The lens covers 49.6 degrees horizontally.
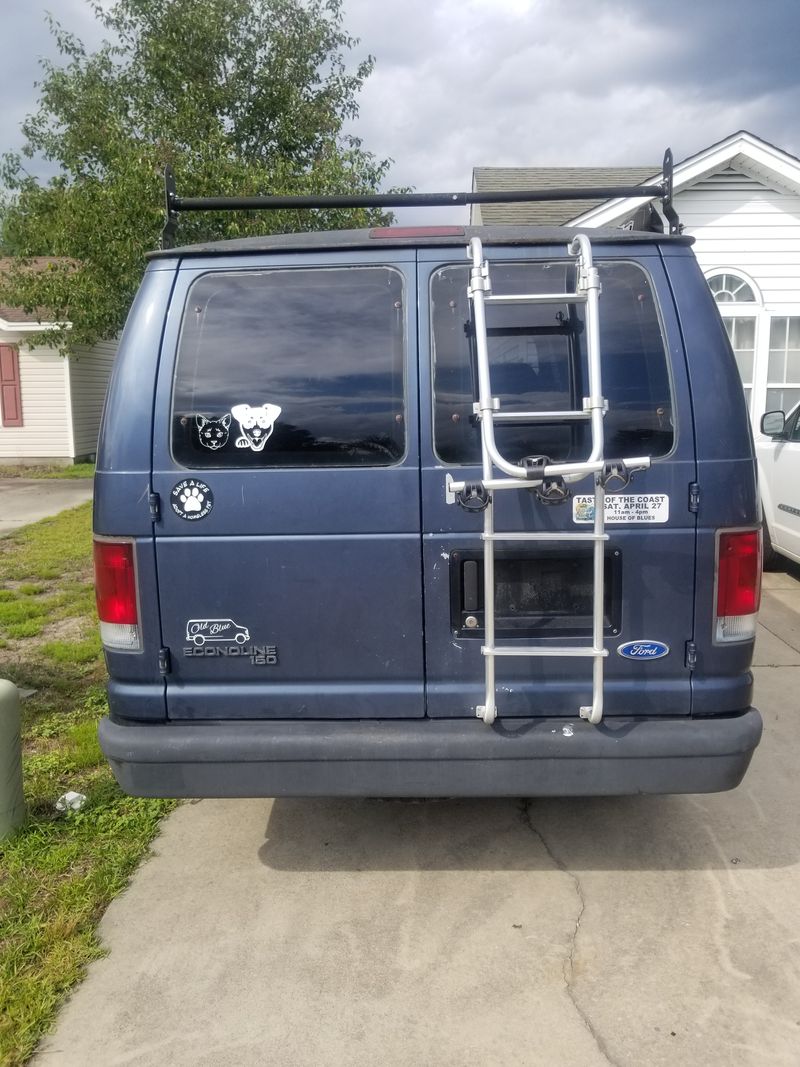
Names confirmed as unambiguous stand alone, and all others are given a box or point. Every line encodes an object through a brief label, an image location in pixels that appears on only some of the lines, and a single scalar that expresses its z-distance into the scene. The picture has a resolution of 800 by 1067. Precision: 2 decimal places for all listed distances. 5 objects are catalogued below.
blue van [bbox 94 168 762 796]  2.84
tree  12.65
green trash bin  3.57
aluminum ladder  2.55
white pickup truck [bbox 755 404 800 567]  7.12
